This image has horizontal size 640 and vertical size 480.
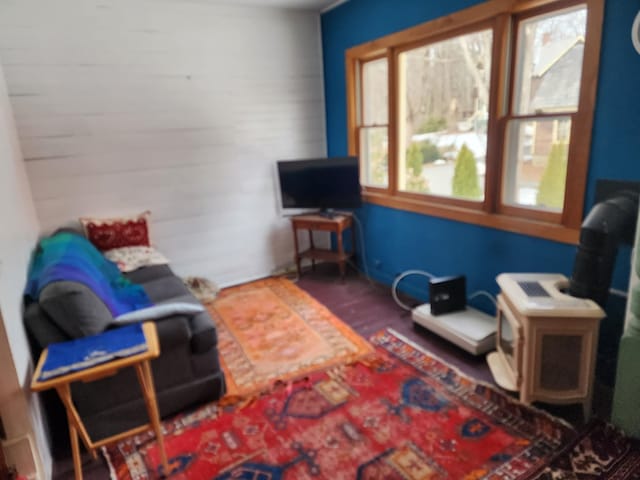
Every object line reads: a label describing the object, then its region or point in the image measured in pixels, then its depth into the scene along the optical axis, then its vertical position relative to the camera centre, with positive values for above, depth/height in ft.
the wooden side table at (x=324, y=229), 12.60 -2.82
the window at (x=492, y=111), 7.47 +0.35
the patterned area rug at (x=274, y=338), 8.43 -4.62
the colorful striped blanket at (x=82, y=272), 6.81 -2.19
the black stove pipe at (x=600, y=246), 6.25 -1.86
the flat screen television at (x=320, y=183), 12.46 -1.42
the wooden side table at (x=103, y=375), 5.06 -2.99
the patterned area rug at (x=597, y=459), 5.59 -4.65
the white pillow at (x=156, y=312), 6.76 -2.75
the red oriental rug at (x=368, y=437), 5.90 -4.66
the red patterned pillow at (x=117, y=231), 10.89 -2.21
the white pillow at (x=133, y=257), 10.46 -2.84
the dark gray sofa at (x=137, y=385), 6.29 -3.87
